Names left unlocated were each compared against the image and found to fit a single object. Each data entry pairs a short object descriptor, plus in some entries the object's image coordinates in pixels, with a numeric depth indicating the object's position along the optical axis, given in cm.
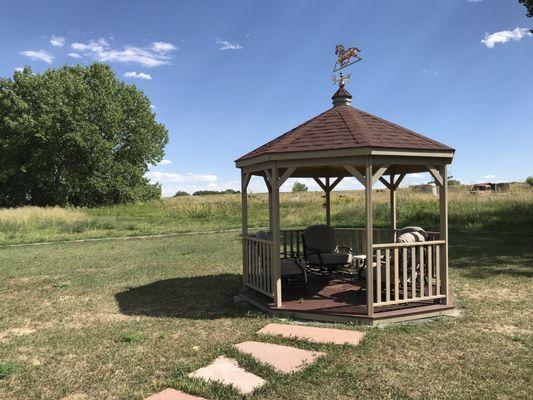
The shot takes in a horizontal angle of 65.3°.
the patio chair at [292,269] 687
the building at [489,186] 3981
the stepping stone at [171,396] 362
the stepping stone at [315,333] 497
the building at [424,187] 4191
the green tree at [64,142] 3469
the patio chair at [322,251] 773
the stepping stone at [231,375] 386
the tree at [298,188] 7335
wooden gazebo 566
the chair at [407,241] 636
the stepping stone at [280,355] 425
